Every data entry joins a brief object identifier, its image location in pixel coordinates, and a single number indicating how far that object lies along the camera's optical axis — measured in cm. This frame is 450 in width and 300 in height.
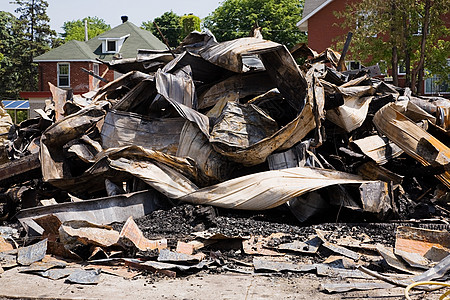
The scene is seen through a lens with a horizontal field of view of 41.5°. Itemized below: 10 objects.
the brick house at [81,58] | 4122
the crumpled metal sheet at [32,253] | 492
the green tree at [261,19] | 5100
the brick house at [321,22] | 3162
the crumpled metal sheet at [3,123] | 987
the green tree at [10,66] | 5025
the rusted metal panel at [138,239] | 514
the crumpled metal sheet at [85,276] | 439
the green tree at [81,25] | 7422
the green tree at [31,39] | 5141
